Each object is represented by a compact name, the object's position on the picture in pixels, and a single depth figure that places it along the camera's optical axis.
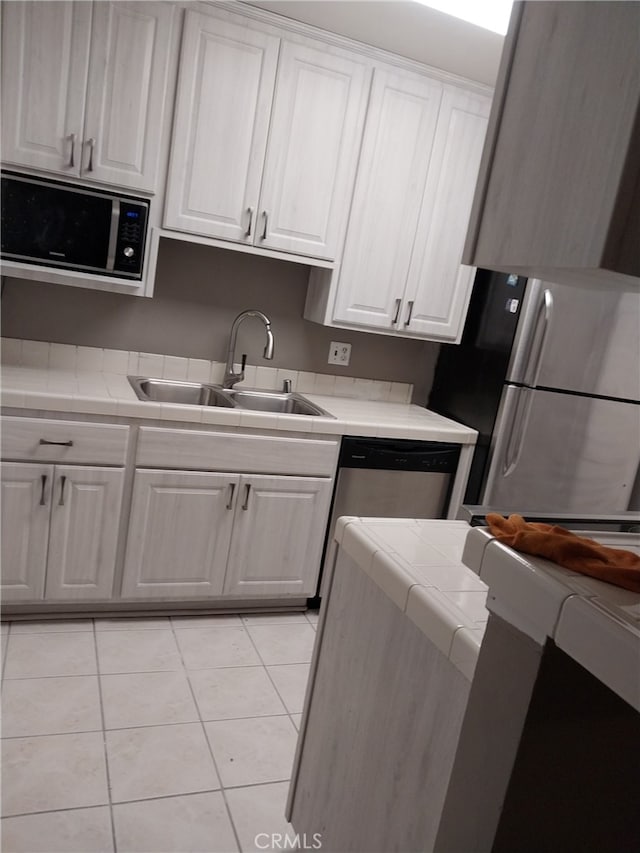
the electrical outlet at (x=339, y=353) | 3.32
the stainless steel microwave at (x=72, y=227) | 2.38
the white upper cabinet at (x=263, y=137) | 2.53
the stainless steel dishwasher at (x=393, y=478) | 2.80
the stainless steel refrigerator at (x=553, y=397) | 2.79
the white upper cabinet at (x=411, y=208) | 2.82
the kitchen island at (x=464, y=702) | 0.71
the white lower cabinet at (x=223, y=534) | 2.55
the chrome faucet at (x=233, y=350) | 2.95
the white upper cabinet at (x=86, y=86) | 2.29
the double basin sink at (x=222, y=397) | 2.92
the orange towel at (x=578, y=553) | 0.73
